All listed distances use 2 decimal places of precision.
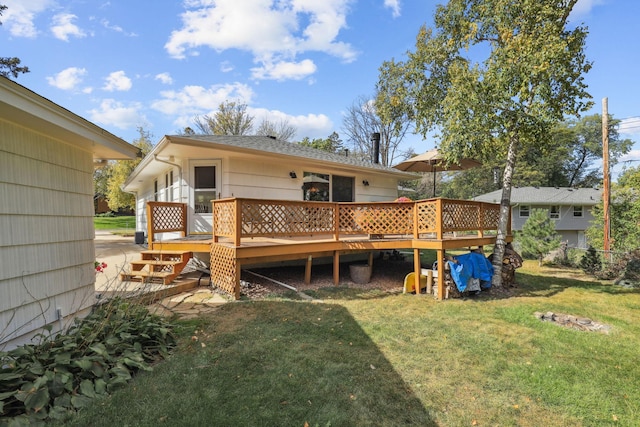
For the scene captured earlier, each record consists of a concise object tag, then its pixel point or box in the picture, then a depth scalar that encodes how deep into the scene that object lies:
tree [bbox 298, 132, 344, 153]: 31.04
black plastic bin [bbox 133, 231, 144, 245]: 13.96
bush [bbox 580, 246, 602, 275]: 10.19
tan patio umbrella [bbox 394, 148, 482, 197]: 8.85
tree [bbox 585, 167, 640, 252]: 11.18
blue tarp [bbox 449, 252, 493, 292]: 6.09
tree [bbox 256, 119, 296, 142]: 28.75
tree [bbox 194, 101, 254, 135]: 26.50
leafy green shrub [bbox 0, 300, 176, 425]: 2.27
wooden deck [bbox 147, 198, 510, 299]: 5.61
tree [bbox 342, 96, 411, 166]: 27.55
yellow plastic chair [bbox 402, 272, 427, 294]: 6.49
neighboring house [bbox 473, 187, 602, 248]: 22.11
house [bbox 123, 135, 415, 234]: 7.08
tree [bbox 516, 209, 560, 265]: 11.71
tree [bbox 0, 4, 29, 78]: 11.88
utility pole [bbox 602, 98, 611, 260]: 11.89
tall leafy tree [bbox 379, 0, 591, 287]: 5.91
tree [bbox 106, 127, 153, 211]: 20.23
